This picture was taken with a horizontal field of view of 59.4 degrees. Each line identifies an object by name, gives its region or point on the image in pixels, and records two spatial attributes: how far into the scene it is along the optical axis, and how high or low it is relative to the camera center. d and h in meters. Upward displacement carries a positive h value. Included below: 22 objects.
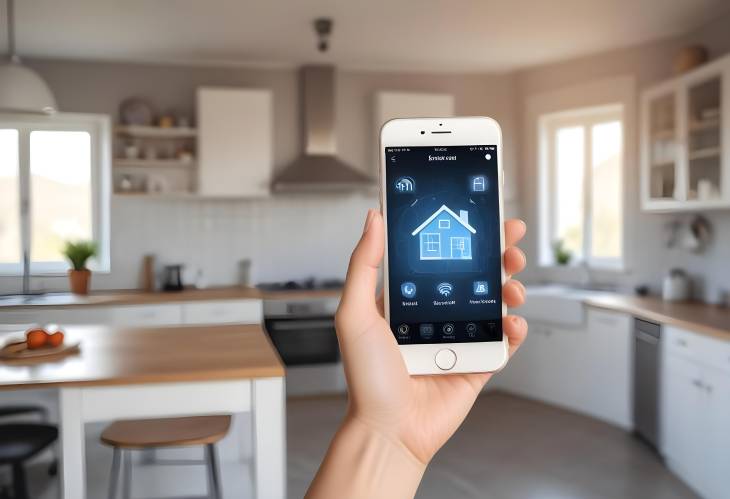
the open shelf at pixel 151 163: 4.23 +0.48
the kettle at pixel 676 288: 3.65 -0.32
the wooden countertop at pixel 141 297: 1.87 -0.34
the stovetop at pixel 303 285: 4.45 -0.37
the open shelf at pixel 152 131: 4.21 +0.68
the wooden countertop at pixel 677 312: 2.69 -0.40
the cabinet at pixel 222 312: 3.69 -0.47
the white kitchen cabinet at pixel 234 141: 4.28 +0.62
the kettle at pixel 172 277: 4.09 -0.28
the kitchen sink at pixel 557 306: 3.89 -0.46
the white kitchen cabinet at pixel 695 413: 2.56 -0.79
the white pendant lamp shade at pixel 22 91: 2.25 +0.51
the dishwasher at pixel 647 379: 3.16 -0.76
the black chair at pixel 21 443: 2.14 -0.72
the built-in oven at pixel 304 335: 4.09 -0.66
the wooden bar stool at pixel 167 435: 1.99 -0.64
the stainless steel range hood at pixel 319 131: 4.49 +0.73
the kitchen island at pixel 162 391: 1.72 -0.44
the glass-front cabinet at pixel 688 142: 3.07 +0.48
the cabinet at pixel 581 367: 3.59 -0.84
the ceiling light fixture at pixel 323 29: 3.57 +1.16
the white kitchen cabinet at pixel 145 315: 3.20 -0.42
